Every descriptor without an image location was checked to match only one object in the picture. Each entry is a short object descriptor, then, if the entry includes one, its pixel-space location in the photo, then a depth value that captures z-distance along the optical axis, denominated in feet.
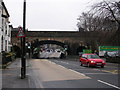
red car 80.02
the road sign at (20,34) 46.62
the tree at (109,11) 94.07
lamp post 47.04
